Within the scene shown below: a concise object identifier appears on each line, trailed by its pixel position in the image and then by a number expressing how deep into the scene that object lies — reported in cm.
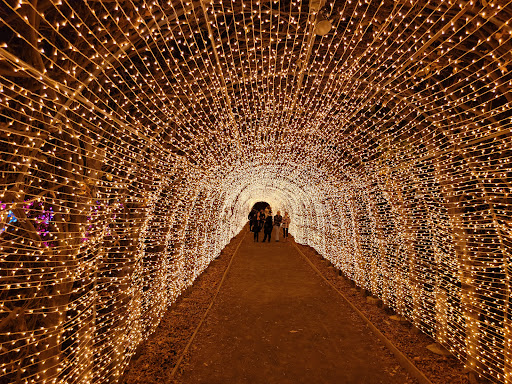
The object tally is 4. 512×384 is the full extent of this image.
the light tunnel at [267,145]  297
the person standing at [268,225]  1565
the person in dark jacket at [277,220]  1551
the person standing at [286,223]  1734
